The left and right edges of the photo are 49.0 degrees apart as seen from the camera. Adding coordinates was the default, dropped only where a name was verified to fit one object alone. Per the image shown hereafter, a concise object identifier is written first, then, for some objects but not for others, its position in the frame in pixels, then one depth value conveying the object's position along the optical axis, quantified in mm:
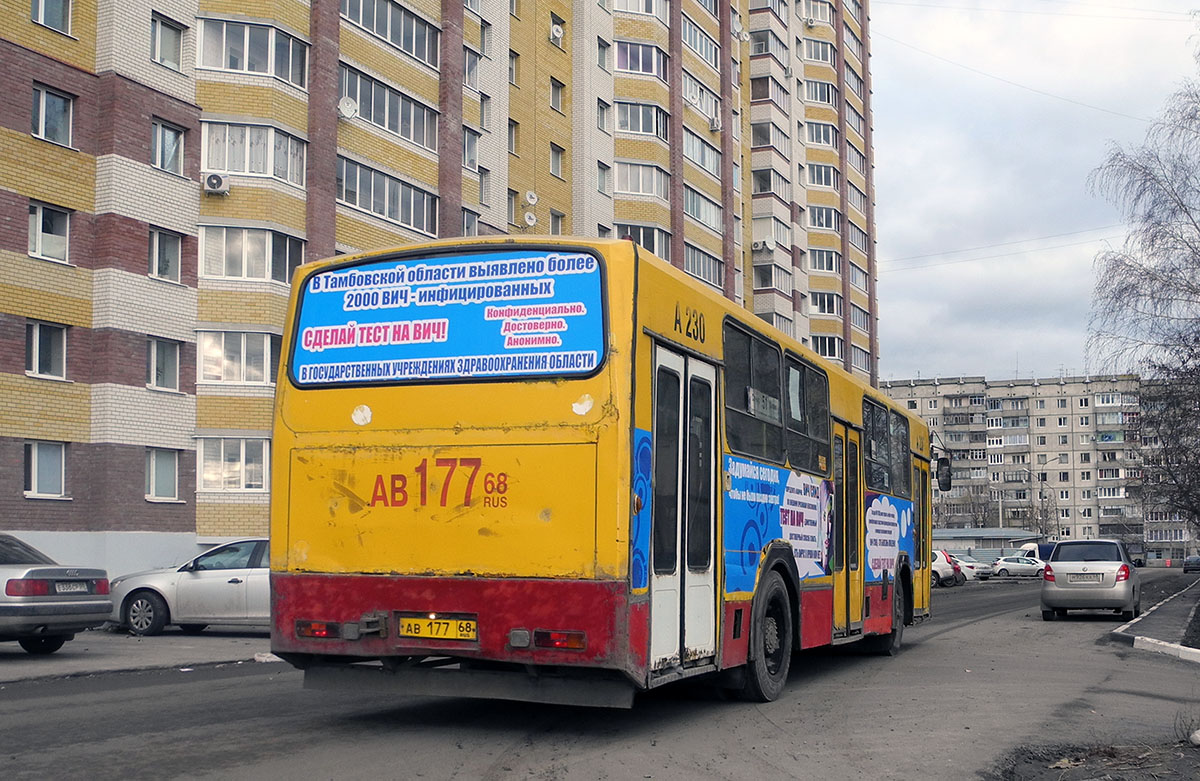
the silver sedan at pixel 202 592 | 18547
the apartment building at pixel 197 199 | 29656
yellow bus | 8188
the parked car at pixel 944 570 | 52656
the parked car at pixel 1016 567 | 72688
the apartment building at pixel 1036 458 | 143875
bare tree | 29812
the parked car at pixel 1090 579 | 25312
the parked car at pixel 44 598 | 14602
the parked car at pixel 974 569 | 65438
